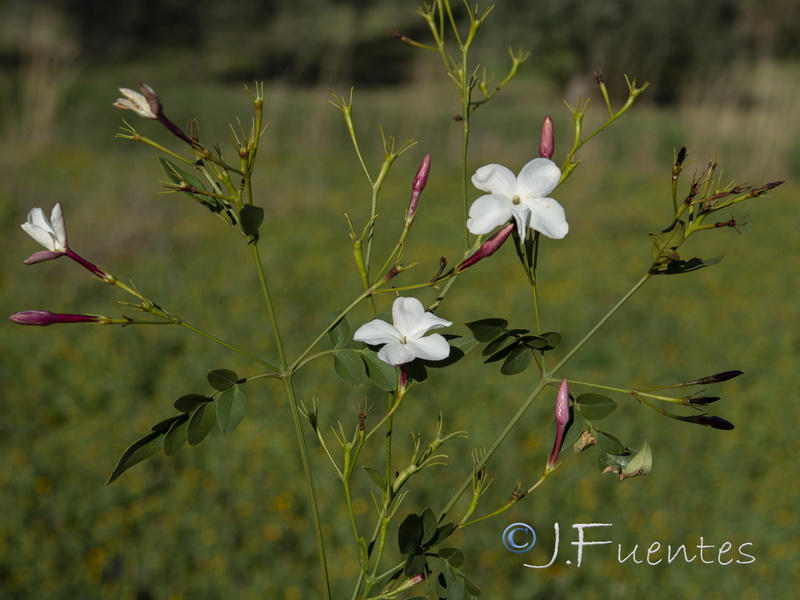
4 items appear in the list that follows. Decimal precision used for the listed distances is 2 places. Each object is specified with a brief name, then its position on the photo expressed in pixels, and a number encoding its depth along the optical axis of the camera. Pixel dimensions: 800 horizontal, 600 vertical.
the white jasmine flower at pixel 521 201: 0.54
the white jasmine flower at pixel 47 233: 0.57
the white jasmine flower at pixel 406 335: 0.55
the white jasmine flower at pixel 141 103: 0.49
